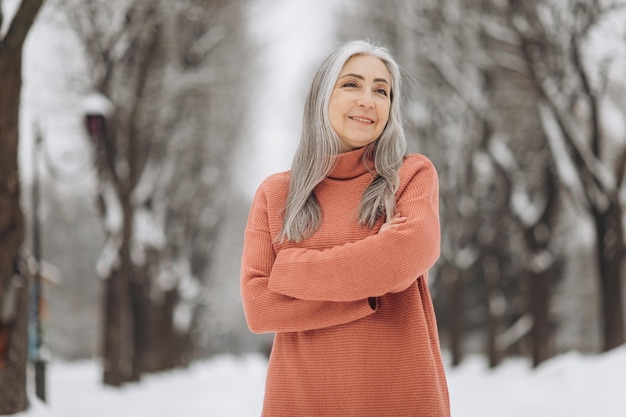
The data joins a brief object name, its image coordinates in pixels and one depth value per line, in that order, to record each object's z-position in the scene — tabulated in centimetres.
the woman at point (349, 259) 248
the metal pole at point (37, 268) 1377
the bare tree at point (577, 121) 1407
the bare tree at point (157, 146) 1712
